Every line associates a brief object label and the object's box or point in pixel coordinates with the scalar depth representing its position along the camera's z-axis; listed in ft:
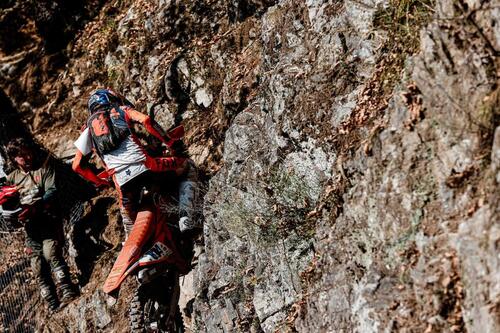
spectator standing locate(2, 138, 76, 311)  76.28
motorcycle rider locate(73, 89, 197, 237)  65.31
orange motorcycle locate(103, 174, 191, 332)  62.75
